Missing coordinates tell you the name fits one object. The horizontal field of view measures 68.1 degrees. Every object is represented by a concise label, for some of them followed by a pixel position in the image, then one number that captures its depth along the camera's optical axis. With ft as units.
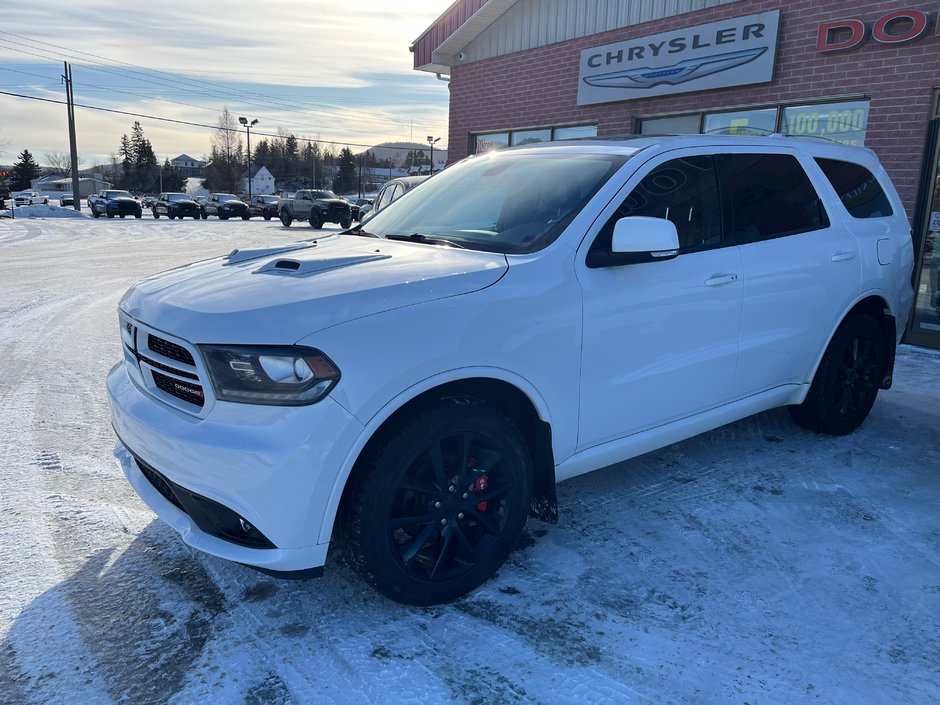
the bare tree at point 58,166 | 463.66
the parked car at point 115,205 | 119.43
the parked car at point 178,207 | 126.52
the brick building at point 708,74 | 25.17
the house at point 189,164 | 505.66
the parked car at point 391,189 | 39.11
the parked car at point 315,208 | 94.38
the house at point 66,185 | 333.01
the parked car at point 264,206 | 129.29
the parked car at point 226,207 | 128.36
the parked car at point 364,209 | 67.63
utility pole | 150.51
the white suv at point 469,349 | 7.48
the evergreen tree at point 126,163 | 338.54
